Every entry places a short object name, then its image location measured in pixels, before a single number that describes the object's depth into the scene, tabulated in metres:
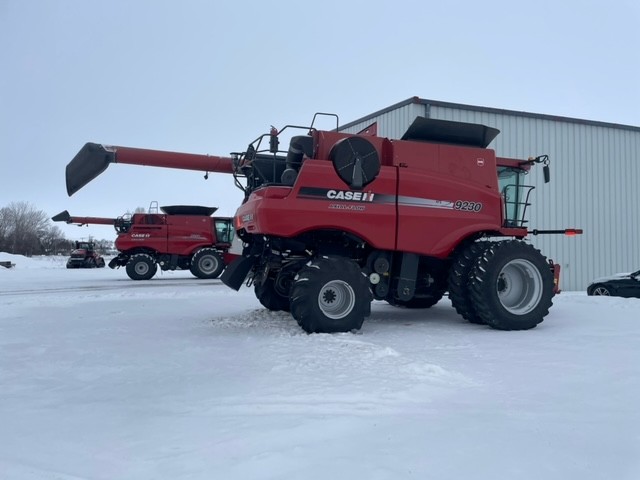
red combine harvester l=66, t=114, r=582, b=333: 6.39
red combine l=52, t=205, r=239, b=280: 20.00
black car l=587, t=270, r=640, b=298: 13.45
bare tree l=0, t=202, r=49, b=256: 73.26
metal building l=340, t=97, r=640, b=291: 17.45
